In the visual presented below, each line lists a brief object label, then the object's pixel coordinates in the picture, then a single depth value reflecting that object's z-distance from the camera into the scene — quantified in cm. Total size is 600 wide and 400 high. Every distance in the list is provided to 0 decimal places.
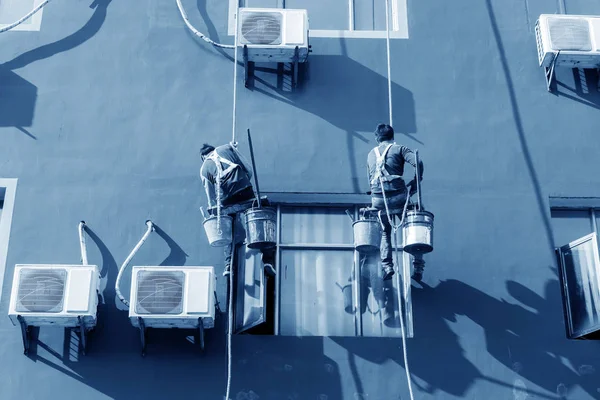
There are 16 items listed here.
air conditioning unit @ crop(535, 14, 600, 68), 1330
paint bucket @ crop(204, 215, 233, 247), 1184
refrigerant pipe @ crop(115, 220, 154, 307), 1196
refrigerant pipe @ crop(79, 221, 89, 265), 1215
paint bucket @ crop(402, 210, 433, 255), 1160
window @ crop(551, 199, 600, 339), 1201
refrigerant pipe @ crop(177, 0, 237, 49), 1352
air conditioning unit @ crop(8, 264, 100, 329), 1140
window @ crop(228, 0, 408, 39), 1372
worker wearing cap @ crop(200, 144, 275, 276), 1205
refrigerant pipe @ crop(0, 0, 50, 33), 1348
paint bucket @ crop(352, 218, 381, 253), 1184
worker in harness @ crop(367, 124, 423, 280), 1193
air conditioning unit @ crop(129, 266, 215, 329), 1140
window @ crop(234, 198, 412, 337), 1215
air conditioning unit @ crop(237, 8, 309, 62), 1318
